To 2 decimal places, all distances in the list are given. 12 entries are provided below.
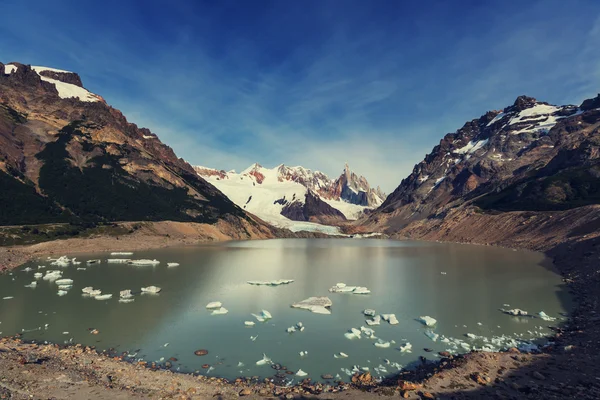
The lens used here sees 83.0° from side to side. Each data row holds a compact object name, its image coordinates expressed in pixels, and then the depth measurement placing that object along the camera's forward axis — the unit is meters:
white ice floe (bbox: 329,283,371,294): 45.50
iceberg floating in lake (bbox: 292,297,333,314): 35.84
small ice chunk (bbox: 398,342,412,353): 24.06
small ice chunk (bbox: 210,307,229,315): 34.56
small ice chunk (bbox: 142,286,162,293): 44.53
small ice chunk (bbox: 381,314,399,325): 30.90
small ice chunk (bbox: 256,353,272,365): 21.97
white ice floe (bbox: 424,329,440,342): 26.67
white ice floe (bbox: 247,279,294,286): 51.62
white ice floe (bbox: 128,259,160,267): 72.30
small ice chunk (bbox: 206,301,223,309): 36.69
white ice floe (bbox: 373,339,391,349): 25.00
